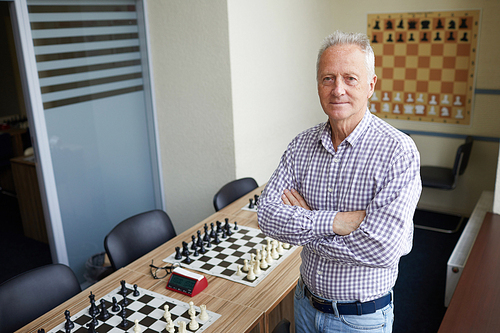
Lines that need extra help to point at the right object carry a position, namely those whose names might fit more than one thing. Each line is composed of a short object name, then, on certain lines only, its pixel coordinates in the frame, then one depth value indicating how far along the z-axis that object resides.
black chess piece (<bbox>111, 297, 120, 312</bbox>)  1.96
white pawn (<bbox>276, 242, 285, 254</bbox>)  2.49
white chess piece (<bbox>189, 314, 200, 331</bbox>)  1.80
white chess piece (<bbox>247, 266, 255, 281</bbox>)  2.19
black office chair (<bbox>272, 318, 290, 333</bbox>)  1.57
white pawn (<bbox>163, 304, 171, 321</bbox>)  1.86
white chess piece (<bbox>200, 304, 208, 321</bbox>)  1.85
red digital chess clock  2.06
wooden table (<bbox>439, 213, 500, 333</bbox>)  2.13
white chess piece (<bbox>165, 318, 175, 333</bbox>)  1.77
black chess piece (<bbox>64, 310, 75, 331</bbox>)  1.81
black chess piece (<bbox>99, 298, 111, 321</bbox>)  1.89
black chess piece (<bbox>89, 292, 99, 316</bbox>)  1.87
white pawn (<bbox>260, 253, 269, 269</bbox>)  2.30
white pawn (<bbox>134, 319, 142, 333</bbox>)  1.79
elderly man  1.43
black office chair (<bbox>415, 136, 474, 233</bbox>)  4.27
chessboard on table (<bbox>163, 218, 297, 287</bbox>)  2.26
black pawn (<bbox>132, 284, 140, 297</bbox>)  2.06
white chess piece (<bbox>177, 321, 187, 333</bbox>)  1.76
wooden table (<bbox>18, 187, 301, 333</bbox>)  1.88
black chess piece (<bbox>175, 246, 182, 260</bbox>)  2.41
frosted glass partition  3.14
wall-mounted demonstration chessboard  4.44
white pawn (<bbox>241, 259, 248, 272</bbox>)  2.28
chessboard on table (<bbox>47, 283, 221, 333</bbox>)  1.83
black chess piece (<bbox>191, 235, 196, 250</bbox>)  2.53
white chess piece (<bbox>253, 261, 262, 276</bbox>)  2.24
